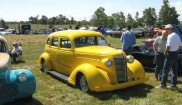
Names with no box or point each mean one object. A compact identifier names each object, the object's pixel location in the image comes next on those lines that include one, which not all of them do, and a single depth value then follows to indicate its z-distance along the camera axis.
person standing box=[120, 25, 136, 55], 7.11
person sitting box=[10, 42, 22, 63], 8.92
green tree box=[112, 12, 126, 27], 55.93
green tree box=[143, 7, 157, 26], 48.27
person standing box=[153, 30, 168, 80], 5.53
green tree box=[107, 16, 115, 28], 52.32
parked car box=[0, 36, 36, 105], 4.06
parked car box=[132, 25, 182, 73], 6.95
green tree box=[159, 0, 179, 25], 41.56
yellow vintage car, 4.89
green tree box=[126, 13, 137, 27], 54.40
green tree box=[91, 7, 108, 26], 50.29
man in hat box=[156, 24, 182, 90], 4.90
